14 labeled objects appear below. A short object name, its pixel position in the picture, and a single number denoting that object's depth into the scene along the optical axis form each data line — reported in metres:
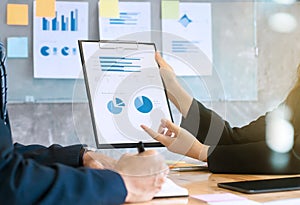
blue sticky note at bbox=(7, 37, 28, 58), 2.50
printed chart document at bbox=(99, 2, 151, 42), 2.58
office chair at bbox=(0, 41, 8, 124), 1.44
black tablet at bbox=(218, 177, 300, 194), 1.36
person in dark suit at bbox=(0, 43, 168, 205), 1.03
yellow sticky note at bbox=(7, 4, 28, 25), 2.51
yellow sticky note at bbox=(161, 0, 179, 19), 2.62
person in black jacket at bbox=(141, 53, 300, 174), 1.73
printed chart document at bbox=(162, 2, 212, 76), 2.63
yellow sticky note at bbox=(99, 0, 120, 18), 2.57
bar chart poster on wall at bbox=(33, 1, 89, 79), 2.52
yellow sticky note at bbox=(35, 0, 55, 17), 2.52
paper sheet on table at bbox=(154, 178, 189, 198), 1.29
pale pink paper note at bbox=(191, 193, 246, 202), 1.23
